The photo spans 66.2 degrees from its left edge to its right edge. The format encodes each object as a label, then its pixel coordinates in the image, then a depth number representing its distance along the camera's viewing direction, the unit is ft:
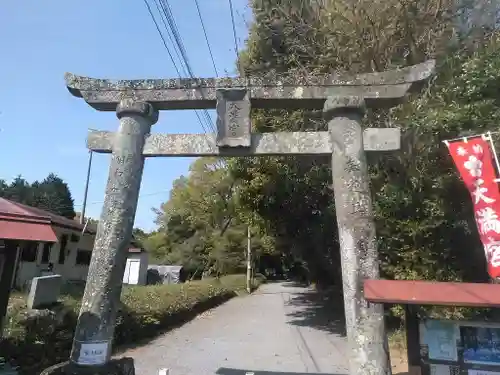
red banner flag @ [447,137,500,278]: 19.31
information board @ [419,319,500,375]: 15.47
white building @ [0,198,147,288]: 17.19
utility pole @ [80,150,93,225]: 76.76
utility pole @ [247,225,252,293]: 85.21
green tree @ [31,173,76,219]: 95.71
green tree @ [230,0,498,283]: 27.04
